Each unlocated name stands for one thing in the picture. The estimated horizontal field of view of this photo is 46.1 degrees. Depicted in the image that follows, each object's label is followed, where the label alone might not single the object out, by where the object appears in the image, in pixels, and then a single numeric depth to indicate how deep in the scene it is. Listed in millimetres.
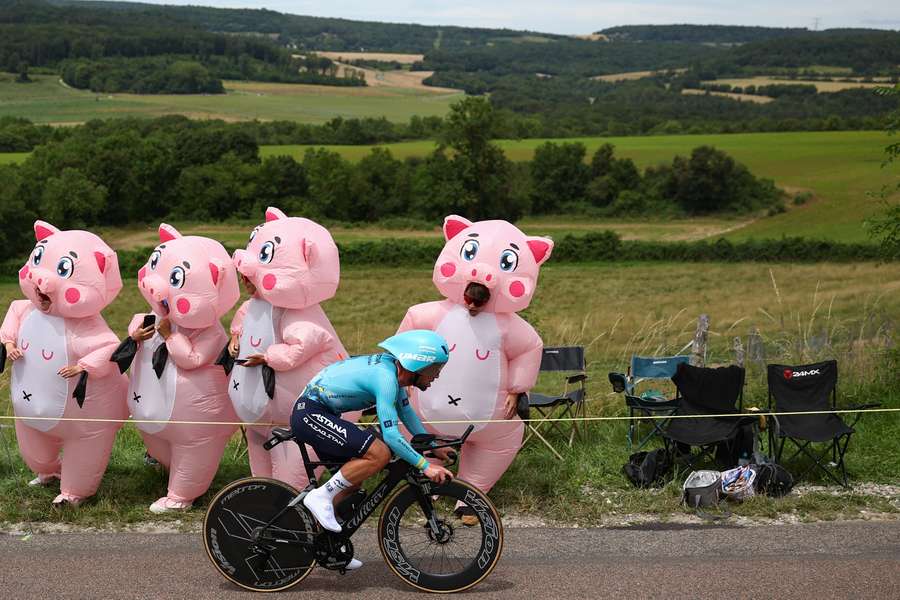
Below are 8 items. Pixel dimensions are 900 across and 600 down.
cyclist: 5707
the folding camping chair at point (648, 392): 8789
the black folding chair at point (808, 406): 8242
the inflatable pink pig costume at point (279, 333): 7453
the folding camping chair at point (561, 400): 9352
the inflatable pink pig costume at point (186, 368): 7559
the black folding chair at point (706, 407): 8273
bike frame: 5766
